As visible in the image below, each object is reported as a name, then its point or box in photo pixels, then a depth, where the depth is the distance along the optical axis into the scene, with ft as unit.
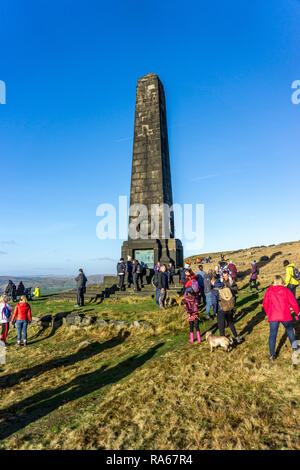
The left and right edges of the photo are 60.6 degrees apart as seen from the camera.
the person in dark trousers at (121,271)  54.70
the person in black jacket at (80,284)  48.03
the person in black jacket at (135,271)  52.91
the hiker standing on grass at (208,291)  35.84
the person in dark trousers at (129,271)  57.33
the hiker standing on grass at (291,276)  32.24
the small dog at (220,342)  22.80
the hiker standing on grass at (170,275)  55.08
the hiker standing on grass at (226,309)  24.72
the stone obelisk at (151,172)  63.31
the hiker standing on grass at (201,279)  40.09
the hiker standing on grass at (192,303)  26.71
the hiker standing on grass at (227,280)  30.33
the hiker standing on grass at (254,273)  49.96
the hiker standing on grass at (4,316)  34.09
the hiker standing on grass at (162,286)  38.83
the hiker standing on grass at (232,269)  53.72
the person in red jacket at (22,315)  33.91
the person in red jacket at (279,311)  20.79
